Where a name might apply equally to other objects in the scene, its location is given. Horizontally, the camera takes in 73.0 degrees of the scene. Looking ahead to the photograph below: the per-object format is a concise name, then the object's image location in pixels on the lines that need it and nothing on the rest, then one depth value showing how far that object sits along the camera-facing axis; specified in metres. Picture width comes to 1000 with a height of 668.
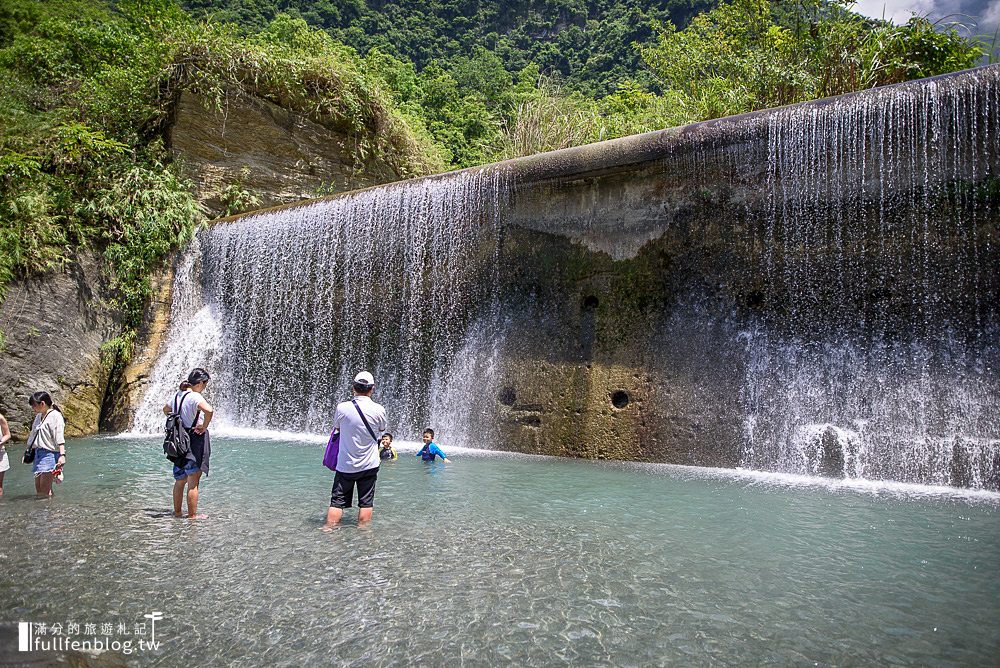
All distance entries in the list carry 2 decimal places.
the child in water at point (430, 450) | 7.30
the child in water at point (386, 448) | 7.17
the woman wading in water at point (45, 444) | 5.53
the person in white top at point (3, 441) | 5.59
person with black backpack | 4.73
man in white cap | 4.69
